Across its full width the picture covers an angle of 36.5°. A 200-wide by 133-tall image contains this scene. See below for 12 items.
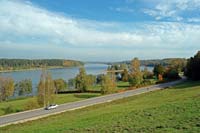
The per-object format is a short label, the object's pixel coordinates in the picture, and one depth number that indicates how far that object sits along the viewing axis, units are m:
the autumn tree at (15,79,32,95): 109.06
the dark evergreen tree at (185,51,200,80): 96.49
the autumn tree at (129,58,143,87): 96.56
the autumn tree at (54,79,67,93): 107.41
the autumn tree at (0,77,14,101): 96.60
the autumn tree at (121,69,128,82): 129.35
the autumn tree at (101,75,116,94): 82.73
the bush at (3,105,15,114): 56.19
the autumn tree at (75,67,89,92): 98.82
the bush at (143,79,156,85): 104.75
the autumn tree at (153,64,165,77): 126.64
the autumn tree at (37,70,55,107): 60.94
